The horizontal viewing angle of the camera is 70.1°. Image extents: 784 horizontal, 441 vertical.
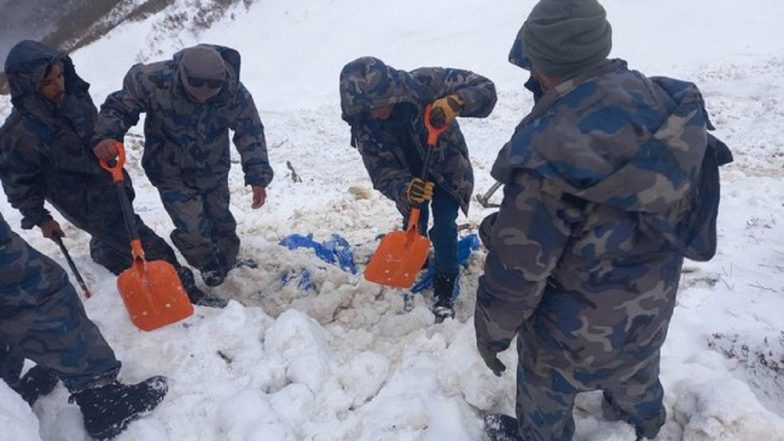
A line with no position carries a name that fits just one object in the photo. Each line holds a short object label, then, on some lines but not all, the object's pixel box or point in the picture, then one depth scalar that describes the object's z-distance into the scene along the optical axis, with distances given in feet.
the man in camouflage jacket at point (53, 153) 10.77
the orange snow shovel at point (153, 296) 10.38
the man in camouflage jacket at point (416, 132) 10.36
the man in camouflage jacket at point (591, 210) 5.29
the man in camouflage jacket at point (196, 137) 11.08
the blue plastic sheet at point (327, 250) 13.94
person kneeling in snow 7.99
